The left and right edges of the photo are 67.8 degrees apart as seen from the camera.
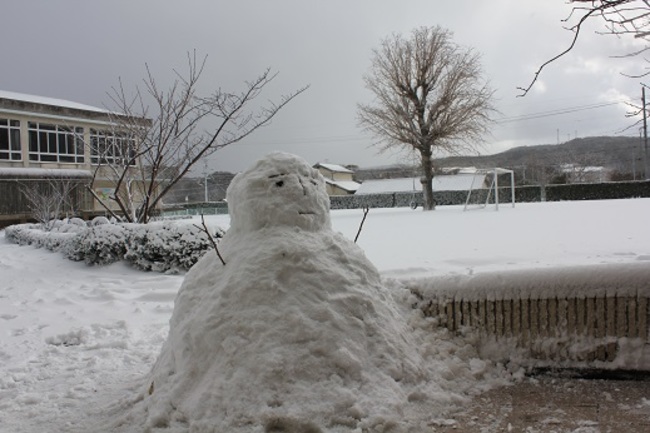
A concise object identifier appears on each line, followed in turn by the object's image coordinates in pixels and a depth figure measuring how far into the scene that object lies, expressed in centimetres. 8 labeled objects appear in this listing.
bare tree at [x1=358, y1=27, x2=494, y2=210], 2617
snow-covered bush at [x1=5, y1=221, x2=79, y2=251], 1024
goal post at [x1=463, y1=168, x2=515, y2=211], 2308
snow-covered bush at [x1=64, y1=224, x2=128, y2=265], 853
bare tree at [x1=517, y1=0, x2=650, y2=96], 271
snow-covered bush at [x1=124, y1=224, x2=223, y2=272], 809
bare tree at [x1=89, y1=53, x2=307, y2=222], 805
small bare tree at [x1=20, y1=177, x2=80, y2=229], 1563
